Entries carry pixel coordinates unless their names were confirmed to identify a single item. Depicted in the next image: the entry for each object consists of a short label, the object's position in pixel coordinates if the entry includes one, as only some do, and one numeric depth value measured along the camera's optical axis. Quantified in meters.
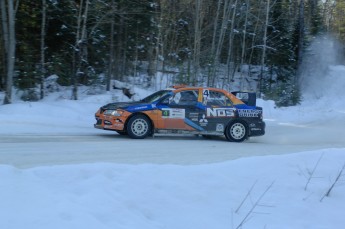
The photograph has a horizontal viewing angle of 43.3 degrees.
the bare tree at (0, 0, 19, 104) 17.23
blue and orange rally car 12.16
